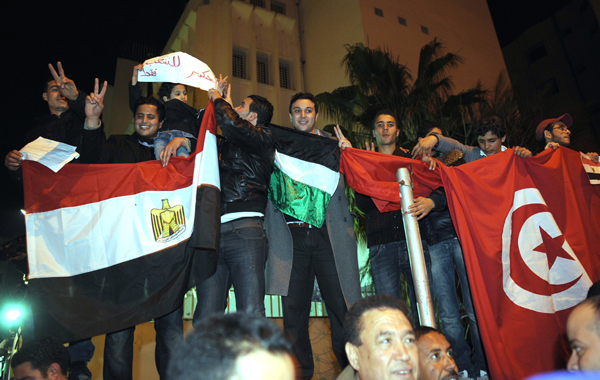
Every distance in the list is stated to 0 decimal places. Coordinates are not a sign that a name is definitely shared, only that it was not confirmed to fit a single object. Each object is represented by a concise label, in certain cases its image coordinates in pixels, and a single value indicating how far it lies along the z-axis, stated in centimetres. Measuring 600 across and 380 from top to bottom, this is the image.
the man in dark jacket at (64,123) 347
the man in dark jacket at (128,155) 297
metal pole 296
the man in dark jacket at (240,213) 302
